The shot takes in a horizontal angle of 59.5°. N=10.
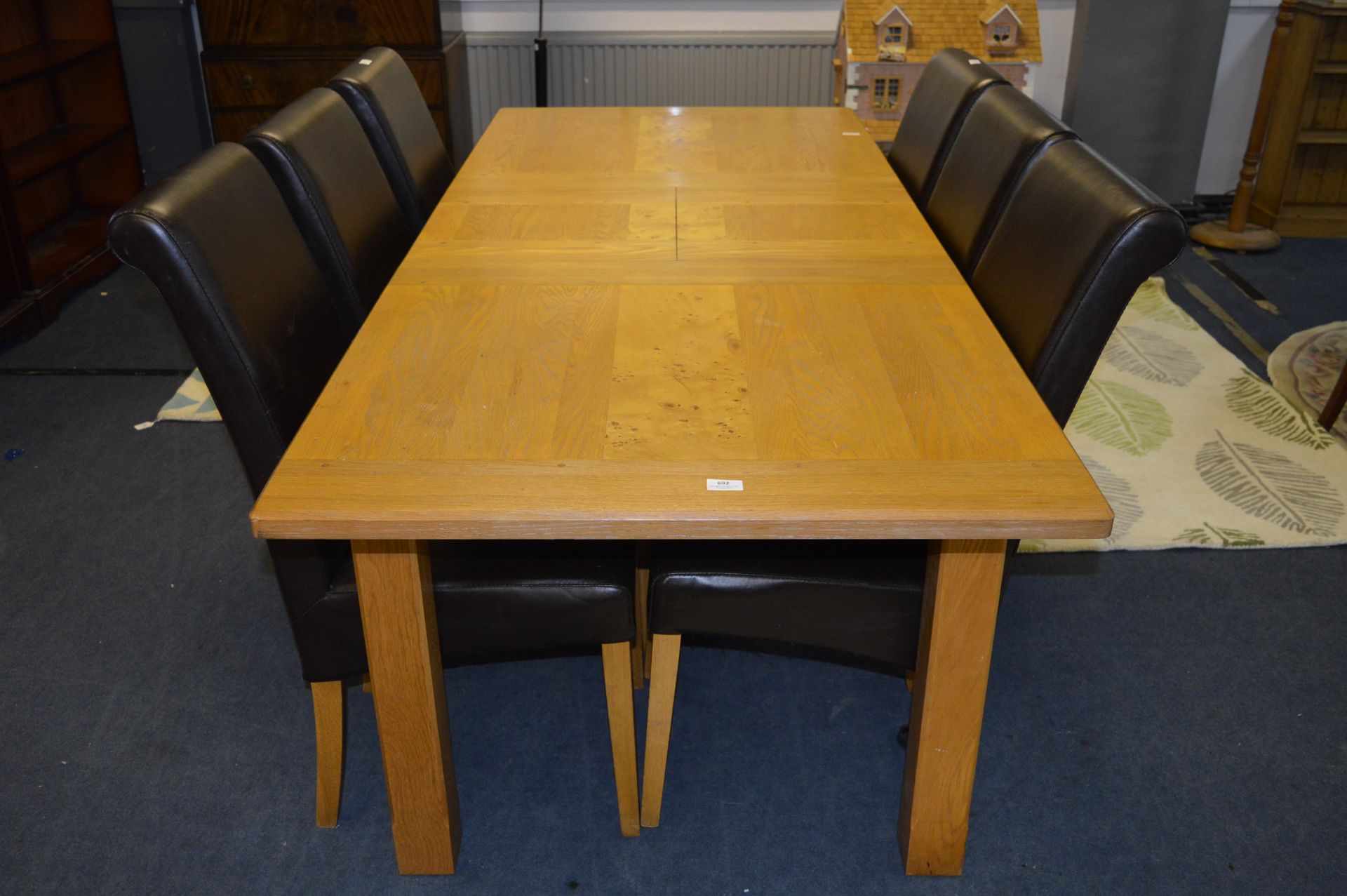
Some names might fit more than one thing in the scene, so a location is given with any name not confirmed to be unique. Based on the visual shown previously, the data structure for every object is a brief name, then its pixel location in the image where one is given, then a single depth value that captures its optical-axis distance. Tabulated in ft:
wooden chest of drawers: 11.27
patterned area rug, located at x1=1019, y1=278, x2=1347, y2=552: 7.75
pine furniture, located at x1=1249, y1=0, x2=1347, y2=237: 11.75
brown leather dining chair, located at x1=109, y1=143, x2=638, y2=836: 4.47
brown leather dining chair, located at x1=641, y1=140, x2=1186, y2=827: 4.71
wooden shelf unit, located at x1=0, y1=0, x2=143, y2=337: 10.76
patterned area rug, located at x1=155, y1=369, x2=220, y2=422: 9.17
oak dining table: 3.92
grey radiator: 13.02
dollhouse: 11.27
